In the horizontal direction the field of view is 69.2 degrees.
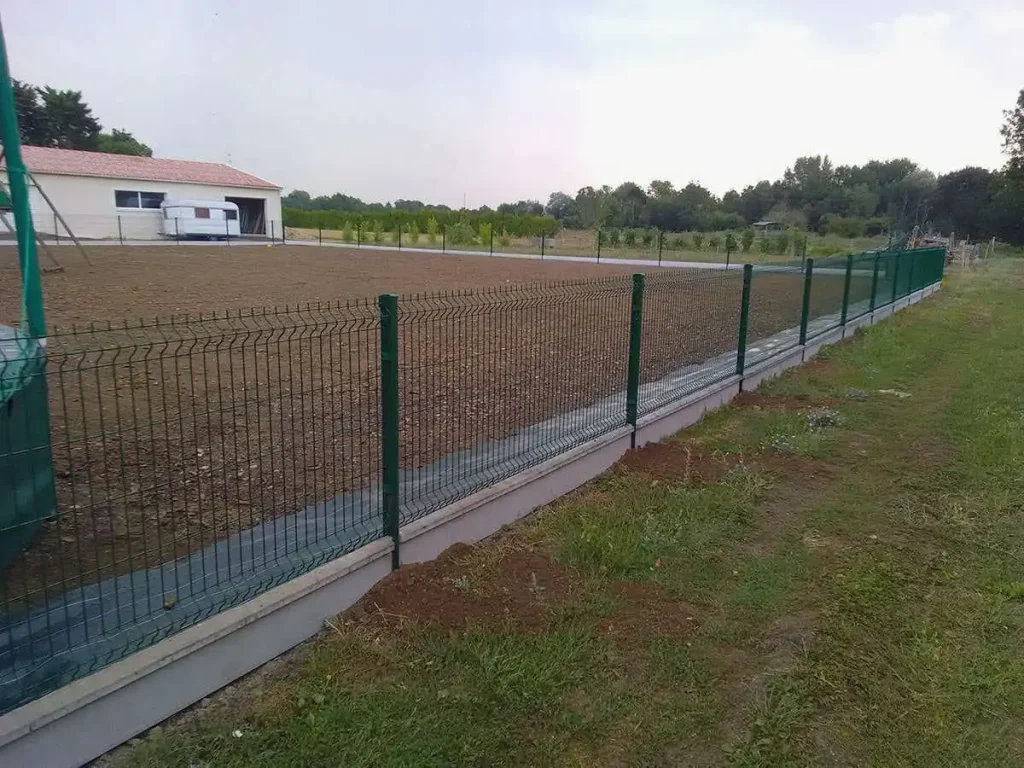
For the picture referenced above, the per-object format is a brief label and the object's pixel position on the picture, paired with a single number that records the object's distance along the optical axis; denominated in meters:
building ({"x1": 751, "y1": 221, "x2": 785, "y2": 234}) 63.41
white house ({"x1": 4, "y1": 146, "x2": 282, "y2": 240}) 39.72
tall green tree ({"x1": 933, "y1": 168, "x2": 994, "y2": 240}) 63.47
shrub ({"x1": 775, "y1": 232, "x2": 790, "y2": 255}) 41.16
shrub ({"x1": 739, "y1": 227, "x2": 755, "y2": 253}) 41.50
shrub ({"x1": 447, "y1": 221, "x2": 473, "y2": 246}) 48.16
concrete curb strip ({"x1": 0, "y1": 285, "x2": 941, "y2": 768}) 2.51
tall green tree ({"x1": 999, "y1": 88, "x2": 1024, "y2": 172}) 49.34
